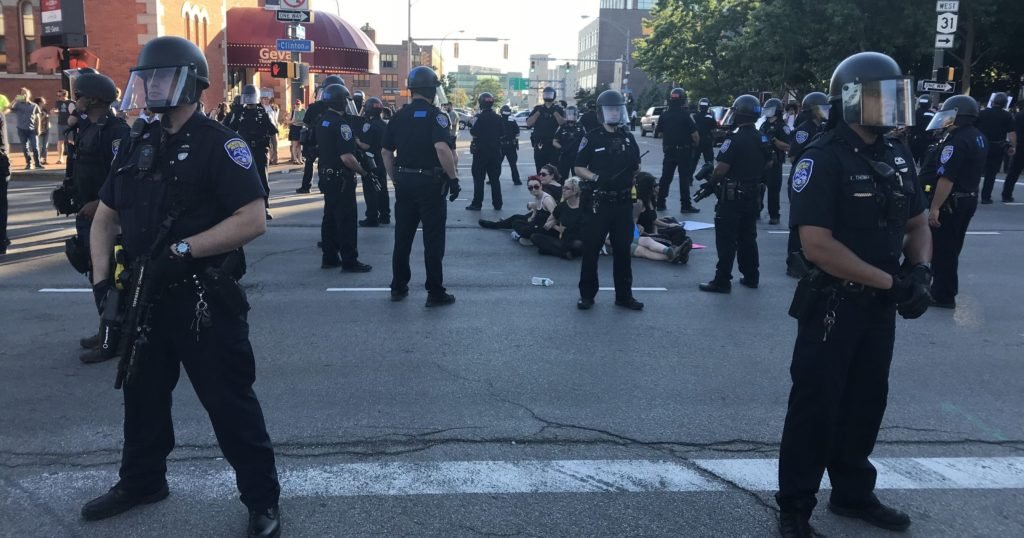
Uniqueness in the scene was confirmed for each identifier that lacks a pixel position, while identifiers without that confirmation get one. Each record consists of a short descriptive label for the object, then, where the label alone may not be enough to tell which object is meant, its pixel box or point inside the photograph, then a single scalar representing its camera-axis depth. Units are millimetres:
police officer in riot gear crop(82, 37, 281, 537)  3359
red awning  30016
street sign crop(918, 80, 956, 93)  21391
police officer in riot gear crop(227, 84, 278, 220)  13633
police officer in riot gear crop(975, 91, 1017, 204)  15773
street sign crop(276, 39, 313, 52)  21156
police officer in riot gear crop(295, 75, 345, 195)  13812
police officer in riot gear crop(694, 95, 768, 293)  8484
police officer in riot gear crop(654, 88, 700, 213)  14055
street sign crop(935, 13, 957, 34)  21656
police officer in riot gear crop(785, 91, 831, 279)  10586
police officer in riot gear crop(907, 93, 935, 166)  17797
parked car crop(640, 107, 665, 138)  45841
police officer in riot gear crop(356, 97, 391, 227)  12549
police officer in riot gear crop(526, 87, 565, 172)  16578
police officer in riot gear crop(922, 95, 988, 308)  7285
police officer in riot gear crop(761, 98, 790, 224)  12180
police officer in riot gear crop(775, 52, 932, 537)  3412
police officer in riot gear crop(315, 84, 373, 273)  9234
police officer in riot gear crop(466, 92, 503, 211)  14648
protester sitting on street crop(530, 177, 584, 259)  10117
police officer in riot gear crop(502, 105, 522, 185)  17844
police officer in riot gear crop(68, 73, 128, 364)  6023
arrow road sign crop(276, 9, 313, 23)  20359
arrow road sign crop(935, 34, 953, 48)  21625
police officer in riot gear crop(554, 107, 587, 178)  13031
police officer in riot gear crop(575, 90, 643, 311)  7609
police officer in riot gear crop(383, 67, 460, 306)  7578
